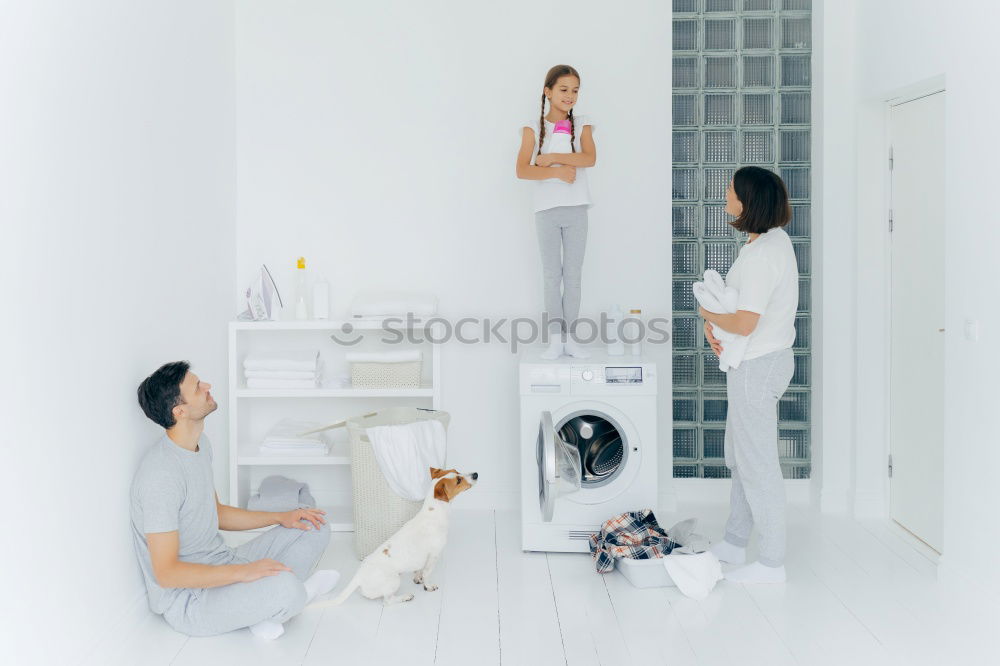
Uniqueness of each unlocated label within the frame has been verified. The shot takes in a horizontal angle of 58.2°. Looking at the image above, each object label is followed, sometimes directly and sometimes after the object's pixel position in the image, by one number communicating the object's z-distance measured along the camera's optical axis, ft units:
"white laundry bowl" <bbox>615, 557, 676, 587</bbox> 9.62
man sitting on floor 8.12
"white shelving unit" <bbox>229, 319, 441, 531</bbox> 12.64
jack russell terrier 9.09
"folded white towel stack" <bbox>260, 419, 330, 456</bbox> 12.12
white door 10.78
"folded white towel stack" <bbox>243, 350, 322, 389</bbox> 12.15
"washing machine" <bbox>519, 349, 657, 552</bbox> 10.83
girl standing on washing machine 11.55
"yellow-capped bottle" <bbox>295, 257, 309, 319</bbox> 12.66
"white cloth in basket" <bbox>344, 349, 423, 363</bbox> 12.16
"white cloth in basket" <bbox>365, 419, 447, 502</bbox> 10.53
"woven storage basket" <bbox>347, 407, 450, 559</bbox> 10.66
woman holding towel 9.41
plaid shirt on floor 9.97
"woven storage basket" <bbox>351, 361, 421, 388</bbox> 12.21
